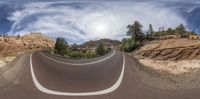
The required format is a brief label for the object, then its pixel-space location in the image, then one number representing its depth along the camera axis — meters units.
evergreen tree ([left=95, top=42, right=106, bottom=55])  55.97
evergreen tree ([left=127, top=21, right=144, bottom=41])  45.72
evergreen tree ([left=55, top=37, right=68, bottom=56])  54.19
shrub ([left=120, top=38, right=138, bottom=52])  40.23
